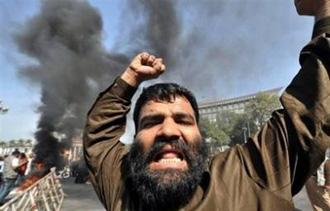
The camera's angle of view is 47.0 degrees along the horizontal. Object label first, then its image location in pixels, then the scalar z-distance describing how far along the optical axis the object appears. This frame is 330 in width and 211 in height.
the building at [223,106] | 61.03
